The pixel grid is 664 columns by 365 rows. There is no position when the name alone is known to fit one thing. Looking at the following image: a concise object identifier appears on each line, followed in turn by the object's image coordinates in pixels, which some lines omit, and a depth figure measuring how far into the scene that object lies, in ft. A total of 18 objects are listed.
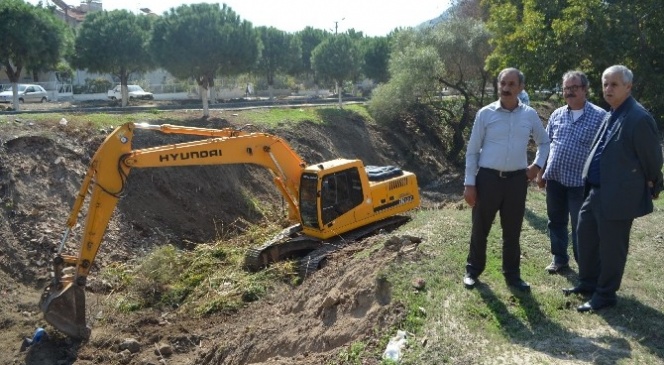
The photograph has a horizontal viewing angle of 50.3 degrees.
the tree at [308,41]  173.47
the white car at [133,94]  139.85
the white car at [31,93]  123.69
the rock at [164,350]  27.81
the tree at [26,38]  81.92
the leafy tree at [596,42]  54.49
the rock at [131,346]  28.74
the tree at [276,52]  156.04
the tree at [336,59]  141.69
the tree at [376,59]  160.15
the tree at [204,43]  87.45
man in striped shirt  22.41
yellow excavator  29.71
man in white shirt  19.74
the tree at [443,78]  87.45
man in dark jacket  18.16
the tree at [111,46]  122.11
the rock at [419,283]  20.74
